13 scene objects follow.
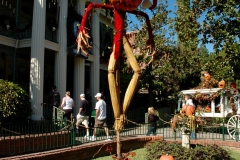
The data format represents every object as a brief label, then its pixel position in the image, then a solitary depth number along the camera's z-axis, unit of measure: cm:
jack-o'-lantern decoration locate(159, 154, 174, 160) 596
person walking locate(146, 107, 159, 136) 1280
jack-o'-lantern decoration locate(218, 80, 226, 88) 1459
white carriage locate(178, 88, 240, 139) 1438
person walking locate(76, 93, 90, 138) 1107
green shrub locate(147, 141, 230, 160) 693
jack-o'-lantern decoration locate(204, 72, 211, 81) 1566
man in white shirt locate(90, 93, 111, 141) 1047
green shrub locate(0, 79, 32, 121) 952
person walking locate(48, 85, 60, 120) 1266
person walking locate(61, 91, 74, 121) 1167
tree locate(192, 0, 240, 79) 1303
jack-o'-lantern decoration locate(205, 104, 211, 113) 1488
